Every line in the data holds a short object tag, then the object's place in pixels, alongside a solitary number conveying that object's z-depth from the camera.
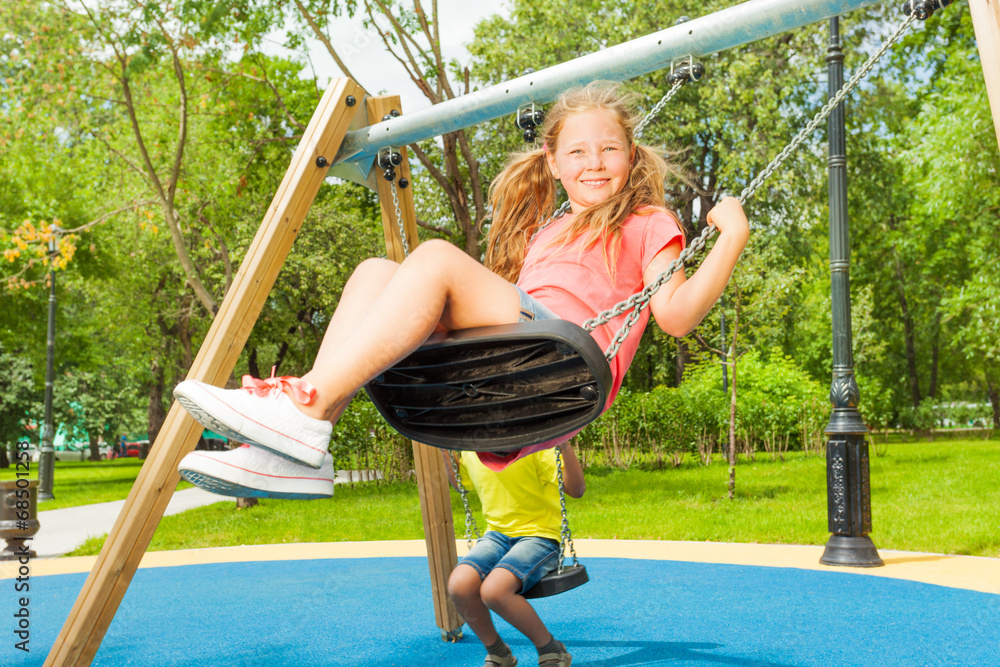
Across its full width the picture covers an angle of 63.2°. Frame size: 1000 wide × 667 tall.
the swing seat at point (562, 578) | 2.77
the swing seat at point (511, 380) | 2.05
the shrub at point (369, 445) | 11.75
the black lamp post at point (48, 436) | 11.63
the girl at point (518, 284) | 1.92
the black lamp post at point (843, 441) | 5.77
